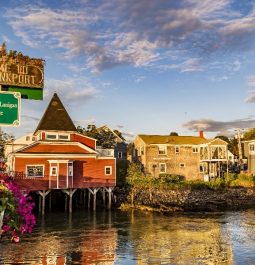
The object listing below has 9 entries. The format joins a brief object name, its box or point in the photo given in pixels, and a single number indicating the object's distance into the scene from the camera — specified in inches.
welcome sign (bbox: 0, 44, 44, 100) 226.2
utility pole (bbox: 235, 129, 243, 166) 2441.2
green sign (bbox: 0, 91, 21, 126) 232.4
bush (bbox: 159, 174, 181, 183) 2034.4
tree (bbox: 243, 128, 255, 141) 3705.0
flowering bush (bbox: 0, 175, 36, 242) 263.7
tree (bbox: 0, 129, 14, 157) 3080.7
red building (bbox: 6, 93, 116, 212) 1552.7
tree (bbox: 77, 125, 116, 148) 2492.6
